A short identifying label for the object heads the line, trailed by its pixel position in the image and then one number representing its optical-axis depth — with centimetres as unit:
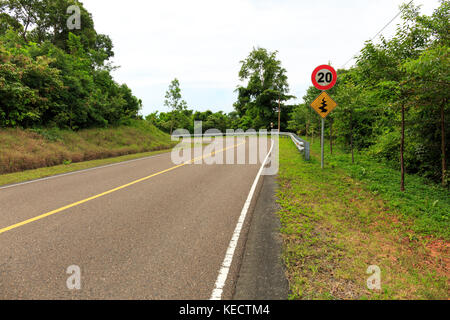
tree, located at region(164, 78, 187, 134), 3416
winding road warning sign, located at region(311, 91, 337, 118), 862
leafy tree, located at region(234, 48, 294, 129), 5328
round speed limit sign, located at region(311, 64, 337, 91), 843
